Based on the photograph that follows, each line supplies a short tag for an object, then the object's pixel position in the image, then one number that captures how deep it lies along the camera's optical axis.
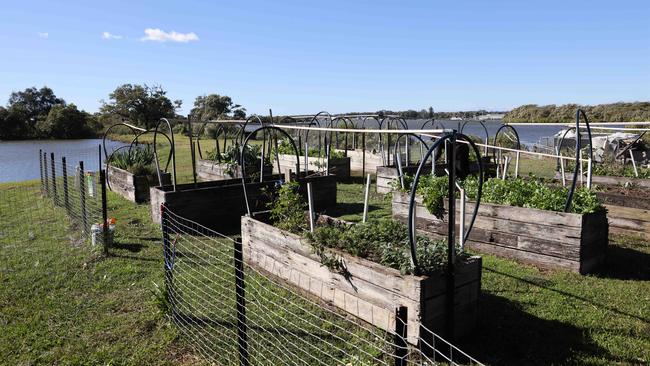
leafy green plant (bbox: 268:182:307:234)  5.25
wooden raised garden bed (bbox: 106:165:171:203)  10.19
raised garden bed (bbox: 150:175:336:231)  7.71
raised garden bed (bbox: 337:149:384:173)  13.88
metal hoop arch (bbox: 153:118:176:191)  7.71
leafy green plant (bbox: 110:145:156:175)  11.16
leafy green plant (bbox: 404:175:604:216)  5.46
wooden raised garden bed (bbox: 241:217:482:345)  3.44
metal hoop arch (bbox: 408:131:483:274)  3.15
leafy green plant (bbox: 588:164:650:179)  9.08
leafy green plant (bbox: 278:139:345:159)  13.84
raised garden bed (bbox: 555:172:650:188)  8.44
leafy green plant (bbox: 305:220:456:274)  3.60
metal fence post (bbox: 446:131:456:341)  3.09
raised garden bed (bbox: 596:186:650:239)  6.68
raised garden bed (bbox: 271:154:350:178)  12.74
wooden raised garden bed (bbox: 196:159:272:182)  11.10
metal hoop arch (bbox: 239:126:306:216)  5.82
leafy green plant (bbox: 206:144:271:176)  10.97
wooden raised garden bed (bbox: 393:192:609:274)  5.10
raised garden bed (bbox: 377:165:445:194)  10.59
